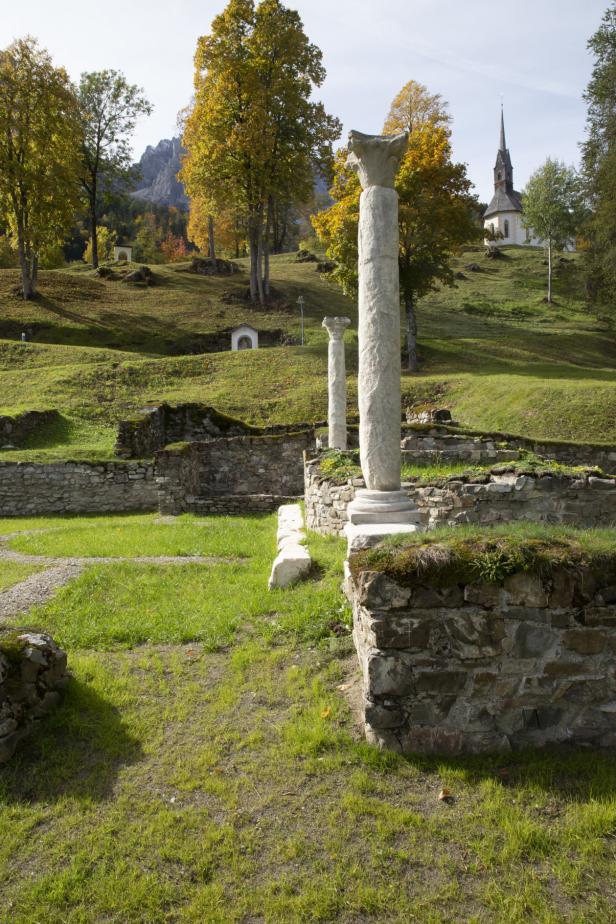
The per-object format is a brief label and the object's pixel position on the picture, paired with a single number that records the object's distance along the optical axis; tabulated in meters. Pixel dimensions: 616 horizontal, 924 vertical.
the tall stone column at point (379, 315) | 6.55
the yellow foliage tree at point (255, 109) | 31.28
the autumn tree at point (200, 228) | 49.34
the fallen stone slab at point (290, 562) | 6.84
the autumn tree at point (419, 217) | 25.27
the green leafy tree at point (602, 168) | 25.88
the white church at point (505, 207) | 82.50
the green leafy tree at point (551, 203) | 47.56
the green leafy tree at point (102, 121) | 44.03
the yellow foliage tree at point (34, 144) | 31.36
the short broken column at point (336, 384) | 14.77
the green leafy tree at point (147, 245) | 62.38
